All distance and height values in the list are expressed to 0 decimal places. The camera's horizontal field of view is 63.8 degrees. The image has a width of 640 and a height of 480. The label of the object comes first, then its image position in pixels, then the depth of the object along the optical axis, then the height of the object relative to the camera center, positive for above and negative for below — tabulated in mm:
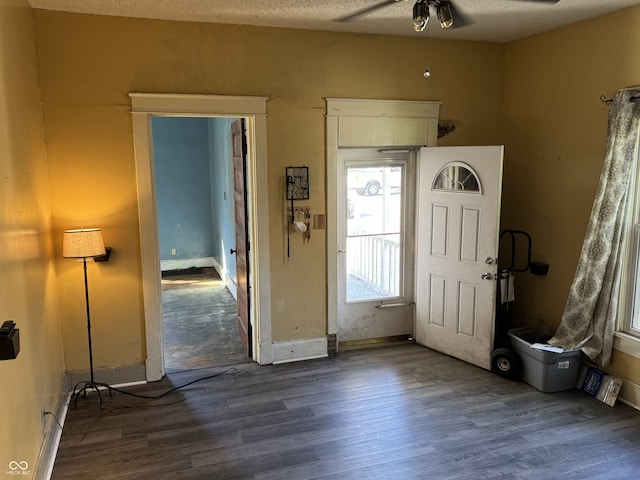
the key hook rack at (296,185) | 4277 -69
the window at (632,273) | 3656 -699
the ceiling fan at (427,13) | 2604 +829
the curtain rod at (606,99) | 3529 +555
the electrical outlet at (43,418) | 2915 -1383
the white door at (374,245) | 4648 -637
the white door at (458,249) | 4180 -620
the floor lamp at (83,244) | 3496 -455
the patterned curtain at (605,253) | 3547 -552
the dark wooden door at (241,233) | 4500 -510
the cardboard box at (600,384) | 3729 -1536
